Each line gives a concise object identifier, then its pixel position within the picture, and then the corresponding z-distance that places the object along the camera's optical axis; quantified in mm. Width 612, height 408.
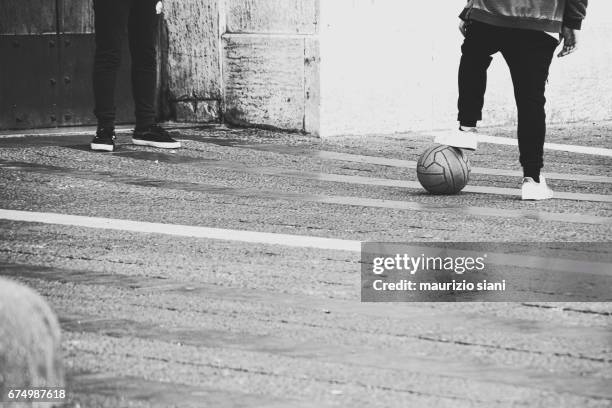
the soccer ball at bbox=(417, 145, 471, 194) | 15500
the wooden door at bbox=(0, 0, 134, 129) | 21125
